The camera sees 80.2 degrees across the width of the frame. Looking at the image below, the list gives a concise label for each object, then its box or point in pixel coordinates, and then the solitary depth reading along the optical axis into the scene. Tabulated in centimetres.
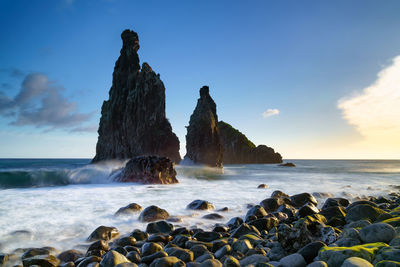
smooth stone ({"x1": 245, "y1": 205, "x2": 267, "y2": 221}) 633
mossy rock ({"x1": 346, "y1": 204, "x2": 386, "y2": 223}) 480
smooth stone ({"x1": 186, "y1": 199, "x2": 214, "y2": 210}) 767
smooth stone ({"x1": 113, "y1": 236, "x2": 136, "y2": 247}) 448
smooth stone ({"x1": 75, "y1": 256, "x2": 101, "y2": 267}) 349
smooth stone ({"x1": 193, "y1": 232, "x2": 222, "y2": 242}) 451
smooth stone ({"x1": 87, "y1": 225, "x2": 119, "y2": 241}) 487
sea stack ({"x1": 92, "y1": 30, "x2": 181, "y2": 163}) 4469
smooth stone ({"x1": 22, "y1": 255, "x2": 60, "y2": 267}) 361
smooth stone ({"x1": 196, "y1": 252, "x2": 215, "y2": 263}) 339
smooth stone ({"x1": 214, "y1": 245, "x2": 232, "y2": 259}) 354
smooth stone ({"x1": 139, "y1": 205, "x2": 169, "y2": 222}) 631
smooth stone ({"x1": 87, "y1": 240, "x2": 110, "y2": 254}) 423
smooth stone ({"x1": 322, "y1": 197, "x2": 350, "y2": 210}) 776
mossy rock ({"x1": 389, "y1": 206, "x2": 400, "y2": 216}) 466
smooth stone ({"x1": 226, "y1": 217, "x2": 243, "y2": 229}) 560
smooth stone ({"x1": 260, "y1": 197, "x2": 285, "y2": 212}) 770
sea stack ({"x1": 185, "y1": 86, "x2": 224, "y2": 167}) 5381
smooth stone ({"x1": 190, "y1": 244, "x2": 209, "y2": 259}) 369
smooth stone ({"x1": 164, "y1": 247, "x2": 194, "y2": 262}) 344
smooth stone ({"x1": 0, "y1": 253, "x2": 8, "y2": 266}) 382
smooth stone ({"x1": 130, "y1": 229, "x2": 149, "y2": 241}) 484
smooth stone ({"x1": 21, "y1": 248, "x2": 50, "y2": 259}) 407
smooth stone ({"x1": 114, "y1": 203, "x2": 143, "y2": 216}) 689
